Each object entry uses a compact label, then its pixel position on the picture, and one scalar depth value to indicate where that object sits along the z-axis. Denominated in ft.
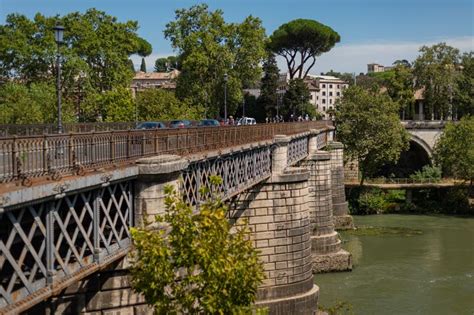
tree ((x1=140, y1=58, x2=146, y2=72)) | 471.21
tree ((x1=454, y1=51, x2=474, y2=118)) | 241.35
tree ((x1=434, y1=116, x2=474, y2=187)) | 172.04
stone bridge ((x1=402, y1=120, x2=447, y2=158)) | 220.23
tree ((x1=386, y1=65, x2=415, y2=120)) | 245.86
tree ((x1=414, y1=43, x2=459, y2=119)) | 236.08
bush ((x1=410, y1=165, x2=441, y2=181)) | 189.26
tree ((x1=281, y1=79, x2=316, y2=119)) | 256.73
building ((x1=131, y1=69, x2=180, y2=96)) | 411.99
